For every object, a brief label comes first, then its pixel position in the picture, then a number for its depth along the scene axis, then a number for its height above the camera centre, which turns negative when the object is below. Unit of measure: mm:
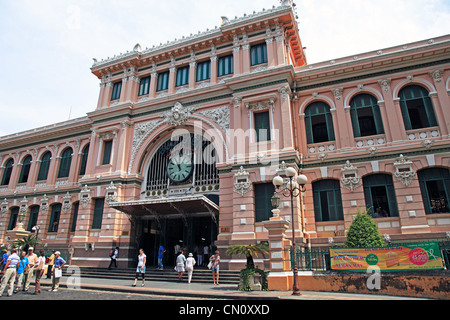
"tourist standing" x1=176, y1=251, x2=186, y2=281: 17391 -328
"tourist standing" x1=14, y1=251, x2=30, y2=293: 12758 -240
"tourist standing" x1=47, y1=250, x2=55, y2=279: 17023 -222
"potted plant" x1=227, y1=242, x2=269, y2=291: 12883 -540
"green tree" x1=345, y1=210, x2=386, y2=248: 14500 +1170
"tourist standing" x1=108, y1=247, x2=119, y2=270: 21328 +285
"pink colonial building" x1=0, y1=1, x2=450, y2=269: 18547 +7818
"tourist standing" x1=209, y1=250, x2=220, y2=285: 16053 -211
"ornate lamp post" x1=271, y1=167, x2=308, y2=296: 11406 +3150
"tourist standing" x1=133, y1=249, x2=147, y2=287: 14906 -205
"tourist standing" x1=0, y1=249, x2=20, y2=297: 11892 -424
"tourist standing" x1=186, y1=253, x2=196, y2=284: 16812 -371
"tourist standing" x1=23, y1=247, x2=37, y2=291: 13805 -237
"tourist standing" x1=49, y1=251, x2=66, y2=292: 14005 -642
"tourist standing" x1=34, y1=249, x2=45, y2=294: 13172 -373
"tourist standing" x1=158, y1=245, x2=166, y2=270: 20538 +264
